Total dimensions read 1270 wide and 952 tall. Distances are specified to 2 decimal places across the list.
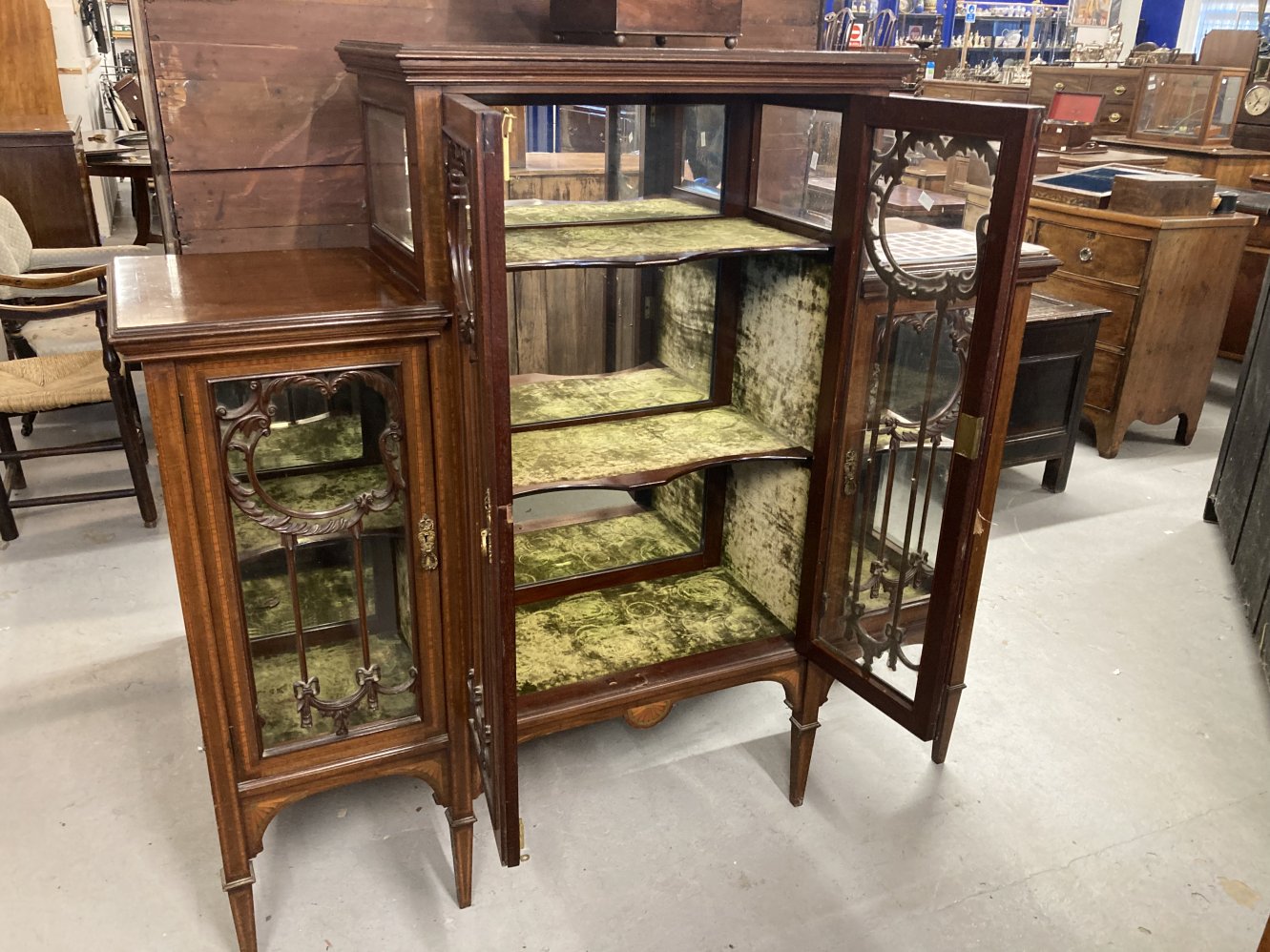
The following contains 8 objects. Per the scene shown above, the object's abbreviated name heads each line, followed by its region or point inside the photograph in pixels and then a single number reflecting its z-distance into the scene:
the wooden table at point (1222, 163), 5.73
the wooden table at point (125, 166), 4.80
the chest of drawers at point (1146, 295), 3.95
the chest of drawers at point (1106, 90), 6.35
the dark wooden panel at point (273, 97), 1.87
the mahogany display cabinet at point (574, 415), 1.49
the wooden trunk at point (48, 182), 4.64
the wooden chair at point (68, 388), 3.12
